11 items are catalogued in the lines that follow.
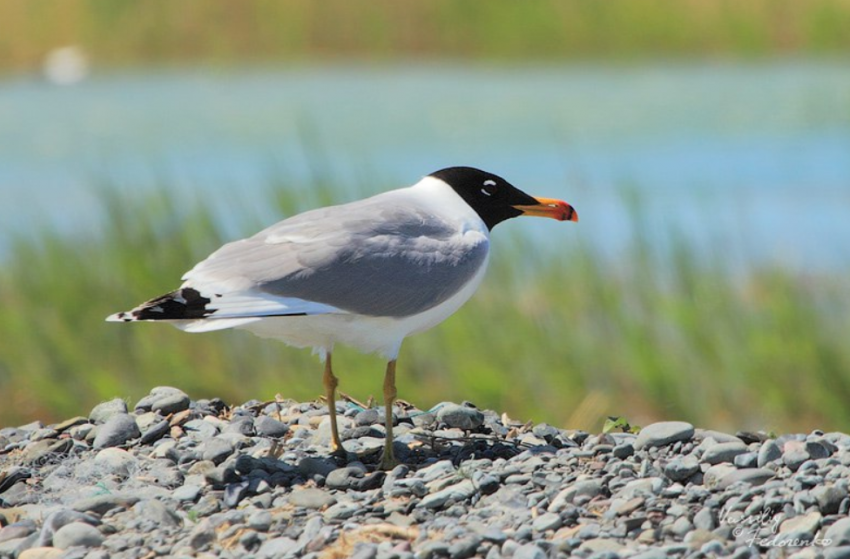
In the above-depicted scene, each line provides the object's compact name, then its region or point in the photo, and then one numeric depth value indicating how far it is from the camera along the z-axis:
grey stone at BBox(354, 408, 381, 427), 11.14
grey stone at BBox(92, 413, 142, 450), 10.68
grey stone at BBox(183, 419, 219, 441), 10.81
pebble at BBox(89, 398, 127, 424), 11.52
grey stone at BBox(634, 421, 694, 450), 10.23
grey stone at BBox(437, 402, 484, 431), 10.84
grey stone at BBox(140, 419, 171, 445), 10.70
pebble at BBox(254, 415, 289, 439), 10.78
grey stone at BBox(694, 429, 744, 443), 10.37
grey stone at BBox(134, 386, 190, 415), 11.51
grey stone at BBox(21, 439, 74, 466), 10.55
